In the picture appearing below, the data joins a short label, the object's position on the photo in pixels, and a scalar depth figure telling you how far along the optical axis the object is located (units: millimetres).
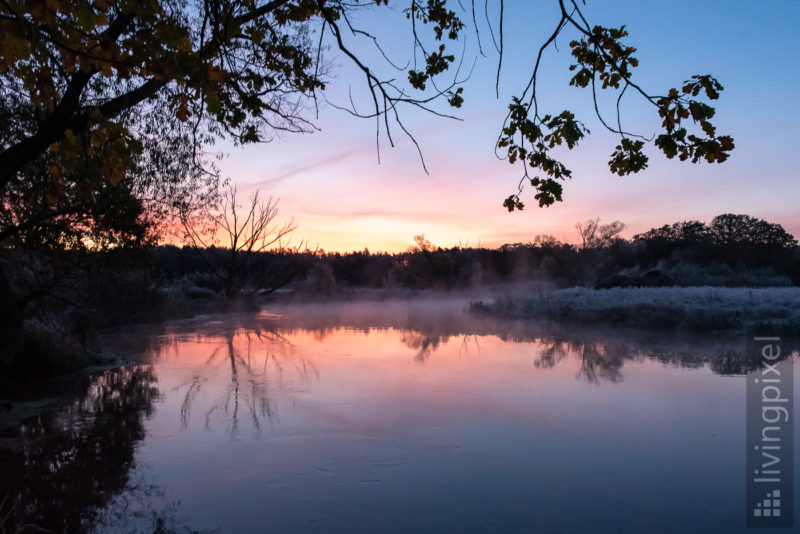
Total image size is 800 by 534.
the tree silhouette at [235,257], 23984
